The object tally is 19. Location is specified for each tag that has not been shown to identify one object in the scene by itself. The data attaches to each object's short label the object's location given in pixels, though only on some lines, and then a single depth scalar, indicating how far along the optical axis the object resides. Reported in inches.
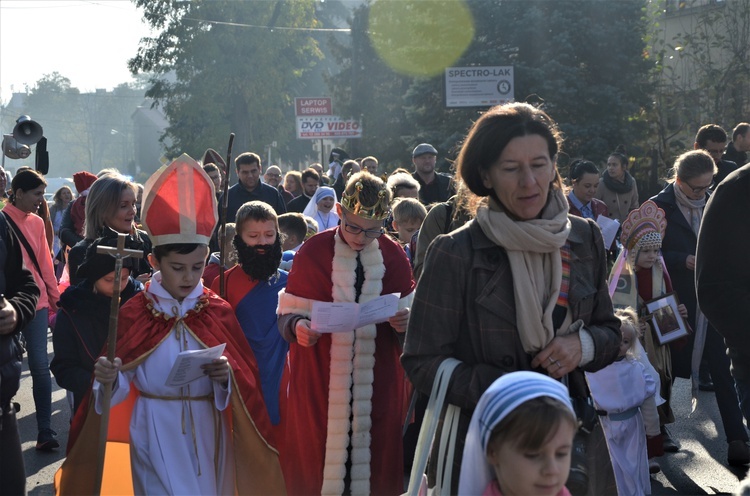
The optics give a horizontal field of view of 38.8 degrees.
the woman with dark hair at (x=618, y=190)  565.5
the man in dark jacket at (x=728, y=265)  175.2
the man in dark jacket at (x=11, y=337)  179.9
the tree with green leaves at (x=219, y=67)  2017.7
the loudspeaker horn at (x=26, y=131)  555.8
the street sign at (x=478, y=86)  1119.0
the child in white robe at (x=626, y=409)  262.7
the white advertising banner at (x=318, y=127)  1337.4
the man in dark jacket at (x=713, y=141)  420.8
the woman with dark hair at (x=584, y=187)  410.4
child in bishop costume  197.0
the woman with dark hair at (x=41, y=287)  341.4
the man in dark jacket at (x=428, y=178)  479.8
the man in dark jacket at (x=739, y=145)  475.8
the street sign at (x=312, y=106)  1363.2
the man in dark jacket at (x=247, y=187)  460.1
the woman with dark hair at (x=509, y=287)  139.6
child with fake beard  275.7
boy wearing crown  226.4
